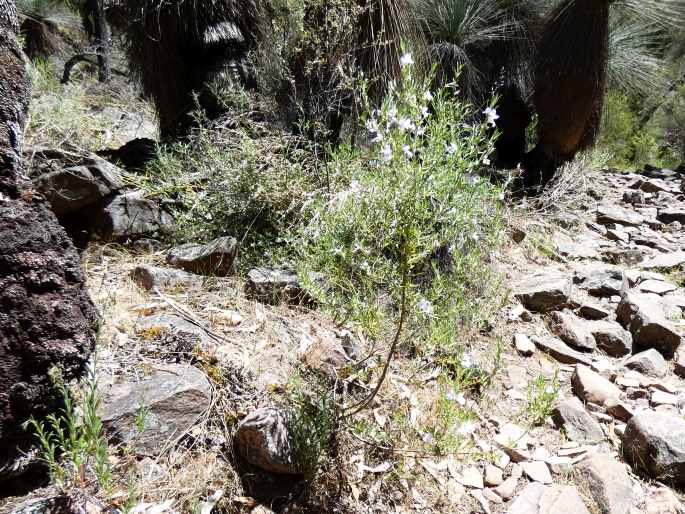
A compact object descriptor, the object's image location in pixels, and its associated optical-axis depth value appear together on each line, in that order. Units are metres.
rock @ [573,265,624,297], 3.26
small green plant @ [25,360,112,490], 1.02
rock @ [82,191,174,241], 2.59
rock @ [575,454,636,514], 1.67
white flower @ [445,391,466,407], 1.61
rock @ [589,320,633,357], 2.69
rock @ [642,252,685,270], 3.77
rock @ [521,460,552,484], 1.78
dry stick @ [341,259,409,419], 1.46
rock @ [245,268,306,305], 2.34
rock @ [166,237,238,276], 2.43
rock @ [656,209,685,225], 5.11
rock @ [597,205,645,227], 4.87
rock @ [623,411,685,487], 1.81
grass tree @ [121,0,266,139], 3.56
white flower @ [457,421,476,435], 1.51
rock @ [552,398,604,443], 2.01
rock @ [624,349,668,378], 2.50
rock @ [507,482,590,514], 1.59
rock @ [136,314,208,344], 1.78
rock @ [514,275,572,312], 3.00
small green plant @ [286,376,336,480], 1.48
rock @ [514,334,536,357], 2.56
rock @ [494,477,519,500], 1.71
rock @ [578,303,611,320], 3.02
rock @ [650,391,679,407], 2.23
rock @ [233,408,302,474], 1.47
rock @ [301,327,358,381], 1.84
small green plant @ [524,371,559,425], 1.66
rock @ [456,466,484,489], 1.73
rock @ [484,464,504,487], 1.76
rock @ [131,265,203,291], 2.21
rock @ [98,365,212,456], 1.37
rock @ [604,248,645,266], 3.95
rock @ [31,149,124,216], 2.44
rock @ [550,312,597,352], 2.73
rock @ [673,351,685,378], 2.53
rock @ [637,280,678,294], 3.37
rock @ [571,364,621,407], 2.21
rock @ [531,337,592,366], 2.55
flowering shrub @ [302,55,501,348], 1.48
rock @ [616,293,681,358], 2.66
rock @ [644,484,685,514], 1.70
